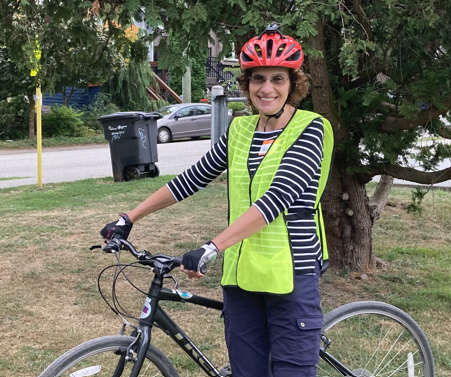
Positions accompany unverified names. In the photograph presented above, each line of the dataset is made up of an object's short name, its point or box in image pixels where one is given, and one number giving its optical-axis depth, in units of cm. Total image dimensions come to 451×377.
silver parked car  2147
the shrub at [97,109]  2388
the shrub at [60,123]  2258
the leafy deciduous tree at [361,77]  355
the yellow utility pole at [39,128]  1009
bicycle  229
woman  222
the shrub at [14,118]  2167
